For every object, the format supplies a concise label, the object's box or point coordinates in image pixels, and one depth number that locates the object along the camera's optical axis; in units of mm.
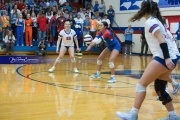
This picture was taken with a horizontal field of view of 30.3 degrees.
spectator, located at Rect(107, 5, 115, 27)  27234
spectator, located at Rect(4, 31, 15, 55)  20422
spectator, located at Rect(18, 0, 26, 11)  22266
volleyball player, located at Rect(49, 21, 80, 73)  12787
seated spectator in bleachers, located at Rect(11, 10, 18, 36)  20906
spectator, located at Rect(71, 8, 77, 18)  24216
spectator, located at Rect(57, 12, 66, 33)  21844
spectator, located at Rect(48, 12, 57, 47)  21922
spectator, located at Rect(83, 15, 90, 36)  23452
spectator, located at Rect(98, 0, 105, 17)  26831
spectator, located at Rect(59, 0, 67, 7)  25377
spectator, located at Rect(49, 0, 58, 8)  24034
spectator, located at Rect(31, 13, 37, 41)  21447
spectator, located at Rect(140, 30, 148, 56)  24180
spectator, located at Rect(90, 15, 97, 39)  23594
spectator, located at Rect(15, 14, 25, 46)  20812
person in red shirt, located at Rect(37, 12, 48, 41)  21281
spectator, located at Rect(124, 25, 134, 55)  25453
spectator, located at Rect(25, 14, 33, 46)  21094
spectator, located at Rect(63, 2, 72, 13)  24803
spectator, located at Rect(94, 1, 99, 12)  27183
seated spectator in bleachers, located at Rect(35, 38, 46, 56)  21578
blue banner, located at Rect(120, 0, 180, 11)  23031
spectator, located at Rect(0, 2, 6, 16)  21000
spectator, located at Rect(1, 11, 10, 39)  20344
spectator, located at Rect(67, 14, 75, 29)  22352
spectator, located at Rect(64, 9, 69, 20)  22845
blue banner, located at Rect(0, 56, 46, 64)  17172
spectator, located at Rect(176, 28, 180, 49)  22361
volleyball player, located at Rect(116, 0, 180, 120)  5129
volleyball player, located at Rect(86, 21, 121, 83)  10617
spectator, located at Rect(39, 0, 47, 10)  23344
